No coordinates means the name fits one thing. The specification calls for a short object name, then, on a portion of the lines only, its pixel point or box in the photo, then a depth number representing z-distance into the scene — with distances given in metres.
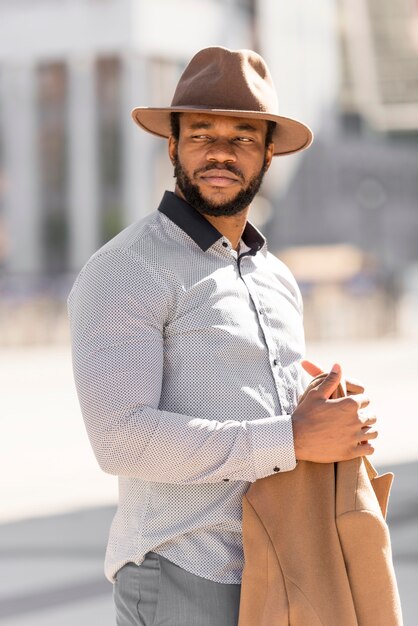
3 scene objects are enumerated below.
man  2.60
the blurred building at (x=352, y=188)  64.31
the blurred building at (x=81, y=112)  53.75
